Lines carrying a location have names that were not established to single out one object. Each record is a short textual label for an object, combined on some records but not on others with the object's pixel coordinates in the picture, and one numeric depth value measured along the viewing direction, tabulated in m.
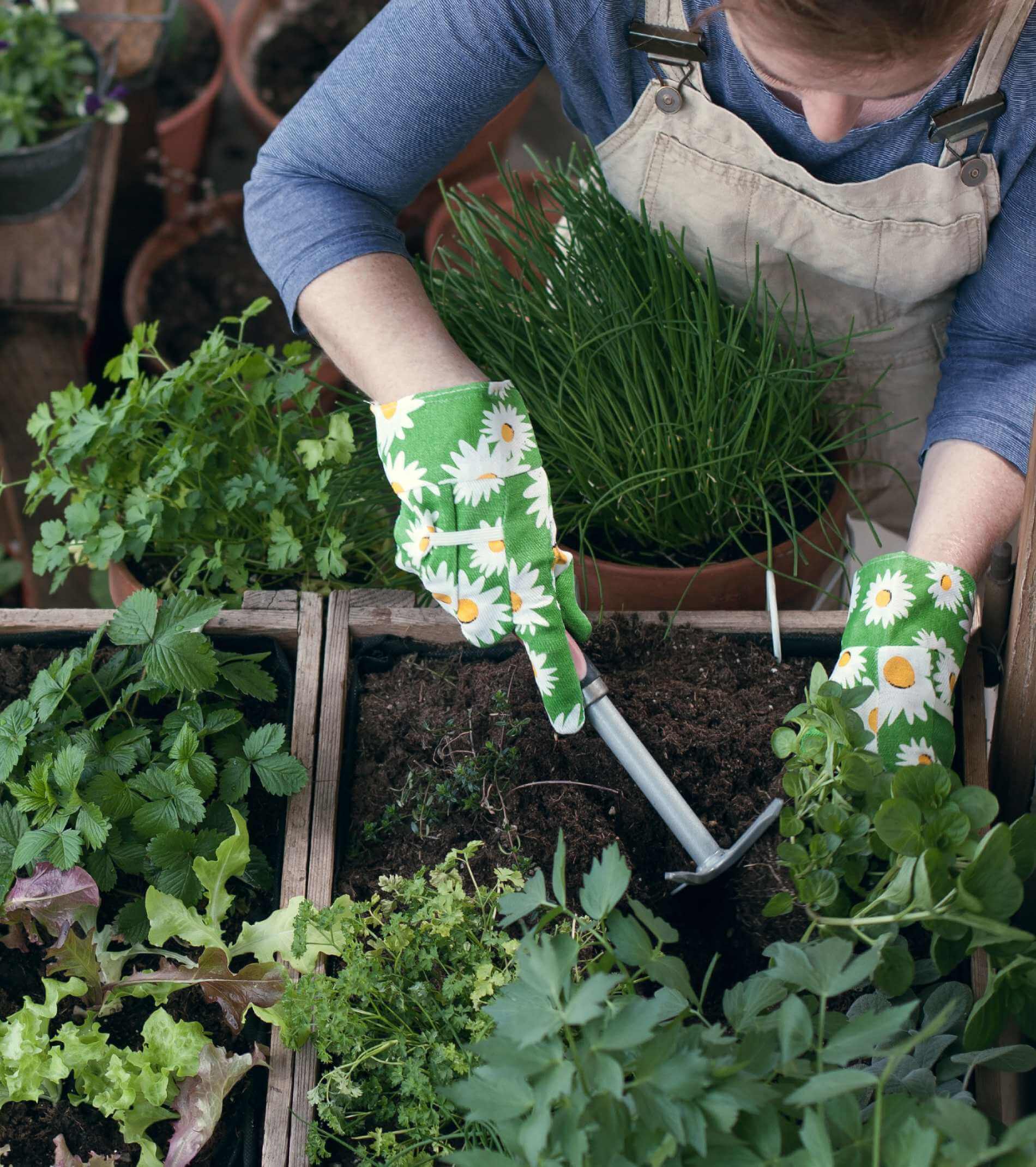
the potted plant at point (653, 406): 1.06
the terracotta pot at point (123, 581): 1.11
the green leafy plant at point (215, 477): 1.05
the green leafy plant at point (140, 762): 0.85
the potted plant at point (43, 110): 1.59
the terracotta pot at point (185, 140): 2.10
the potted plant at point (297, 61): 2.07
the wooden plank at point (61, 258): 1.58
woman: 0.92
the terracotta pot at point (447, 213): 1.81
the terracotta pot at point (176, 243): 1.94
